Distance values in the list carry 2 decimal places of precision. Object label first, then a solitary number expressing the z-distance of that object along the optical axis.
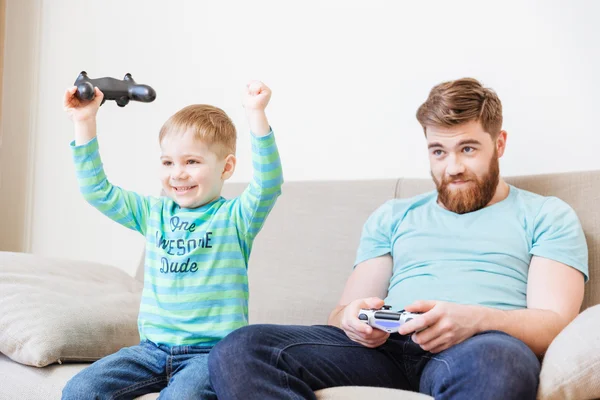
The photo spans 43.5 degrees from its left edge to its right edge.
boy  1.52
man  1.33
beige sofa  1.68
